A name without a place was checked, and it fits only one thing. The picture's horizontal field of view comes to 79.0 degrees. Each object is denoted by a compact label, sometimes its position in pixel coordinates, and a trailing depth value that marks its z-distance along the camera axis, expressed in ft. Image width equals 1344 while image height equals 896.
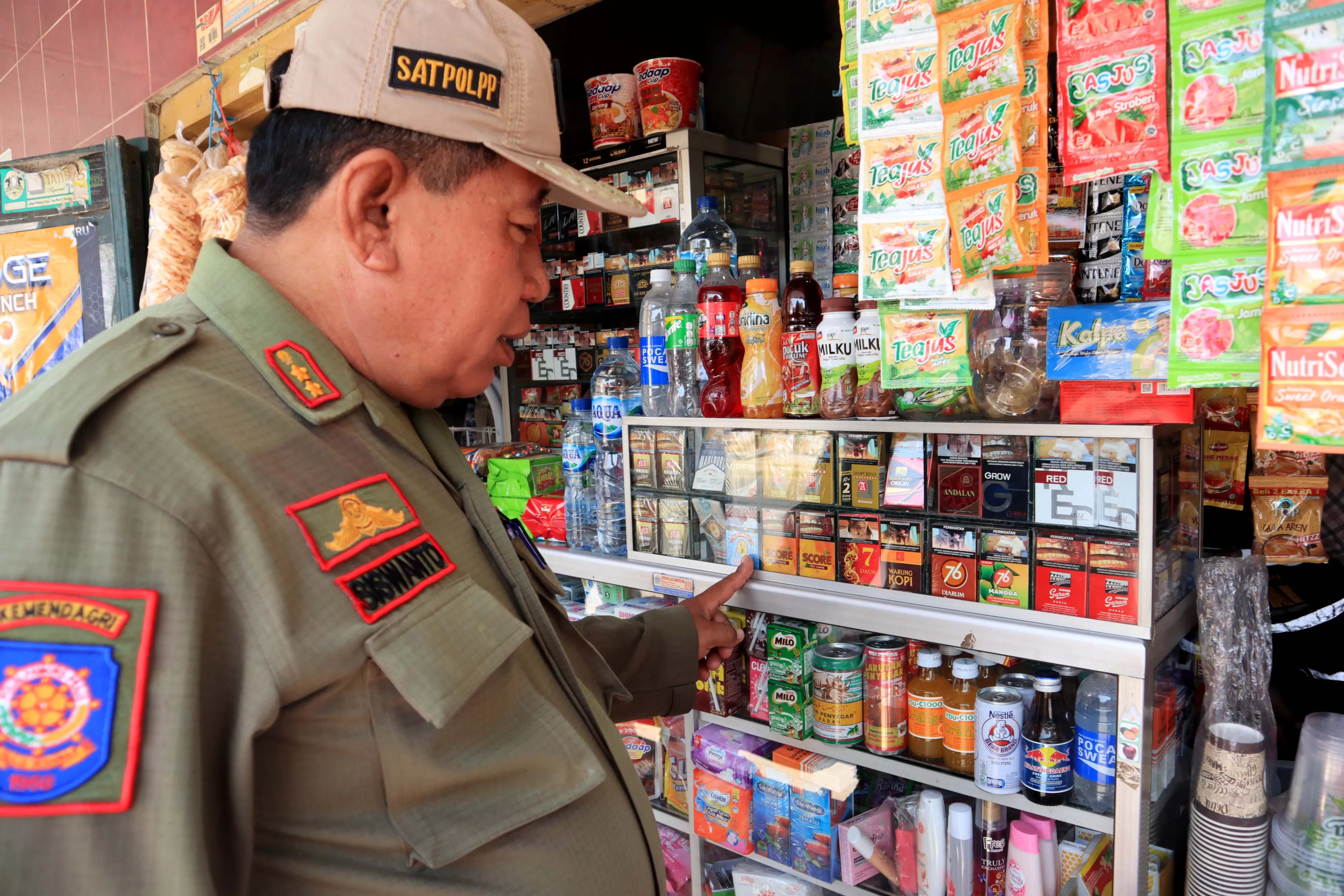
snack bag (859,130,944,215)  4.63
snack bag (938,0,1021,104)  4.16
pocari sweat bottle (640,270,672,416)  7.14
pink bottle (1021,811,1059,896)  5.49
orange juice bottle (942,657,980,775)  5.63
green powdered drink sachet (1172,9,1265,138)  3.49
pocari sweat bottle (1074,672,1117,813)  4.99
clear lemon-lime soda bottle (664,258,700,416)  7.13
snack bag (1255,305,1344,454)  3.31
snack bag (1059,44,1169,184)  3.81
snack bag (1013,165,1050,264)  4.27
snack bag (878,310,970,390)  4.87
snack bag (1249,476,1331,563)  6.34
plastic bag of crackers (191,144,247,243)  6.81
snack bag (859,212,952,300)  4.67
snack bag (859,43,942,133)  4.55
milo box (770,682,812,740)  6.45
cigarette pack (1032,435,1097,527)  4.97
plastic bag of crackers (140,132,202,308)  7.10
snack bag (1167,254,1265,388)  3.63
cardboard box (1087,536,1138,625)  4.84
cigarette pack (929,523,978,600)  5.51
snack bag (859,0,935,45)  4.50
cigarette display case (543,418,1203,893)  4.84
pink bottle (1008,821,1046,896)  5.44
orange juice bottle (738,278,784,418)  6.40
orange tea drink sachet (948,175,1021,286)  4.28
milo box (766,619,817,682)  6.45
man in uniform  2.18
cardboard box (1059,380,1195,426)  4.60
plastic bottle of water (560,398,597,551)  8.29
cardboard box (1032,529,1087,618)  5.04
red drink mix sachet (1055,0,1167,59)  3.78
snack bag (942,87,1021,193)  4.21
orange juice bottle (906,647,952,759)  5.86
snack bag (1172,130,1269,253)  3.54
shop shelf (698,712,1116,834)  5.03
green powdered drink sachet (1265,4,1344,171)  3.19
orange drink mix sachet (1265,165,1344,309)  3.25
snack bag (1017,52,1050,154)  4.21
